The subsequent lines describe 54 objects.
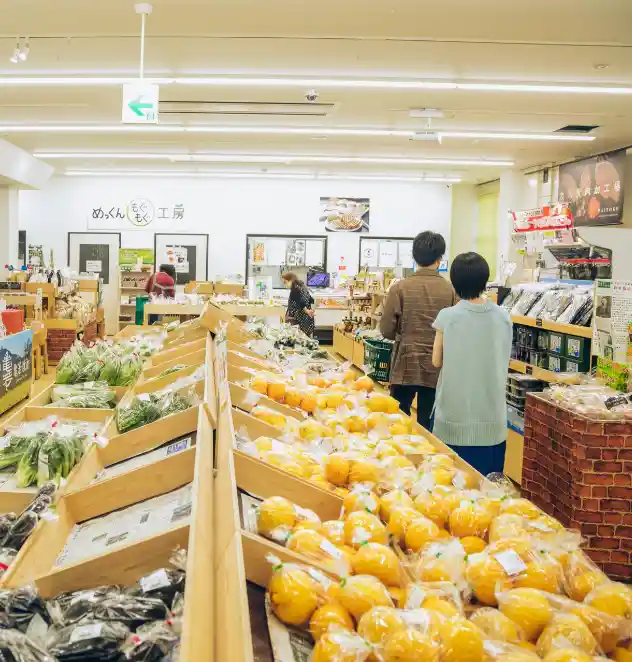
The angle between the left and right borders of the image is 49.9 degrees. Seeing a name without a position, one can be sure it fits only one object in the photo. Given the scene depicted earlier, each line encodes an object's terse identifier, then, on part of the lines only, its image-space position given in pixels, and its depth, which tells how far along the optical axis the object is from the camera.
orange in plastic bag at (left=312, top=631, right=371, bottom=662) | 1.21
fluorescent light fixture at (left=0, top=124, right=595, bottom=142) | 9.57
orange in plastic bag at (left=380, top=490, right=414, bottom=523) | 2.06
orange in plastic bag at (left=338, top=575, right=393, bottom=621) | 1.42
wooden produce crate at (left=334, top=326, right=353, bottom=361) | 11.52
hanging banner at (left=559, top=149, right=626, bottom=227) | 9.84
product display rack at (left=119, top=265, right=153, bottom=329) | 15.62
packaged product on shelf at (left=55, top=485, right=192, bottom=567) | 1.87
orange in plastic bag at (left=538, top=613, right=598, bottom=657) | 1.40
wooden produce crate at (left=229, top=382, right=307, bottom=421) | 3.27
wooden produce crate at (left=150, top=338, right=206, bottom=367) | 4.81
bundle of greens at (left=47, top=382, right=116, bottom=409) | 3.73
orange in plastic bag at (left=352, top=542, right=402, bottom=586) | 1.63
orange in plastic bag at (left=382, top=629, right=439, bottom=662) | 1.22
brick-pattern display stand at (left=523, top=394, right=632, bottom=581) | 3.13
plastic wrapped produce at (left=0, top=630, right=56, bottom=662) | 1.23
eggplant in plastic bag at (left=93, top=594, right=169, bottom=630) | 1.40
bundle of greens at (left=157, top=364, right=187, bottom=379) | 4.23
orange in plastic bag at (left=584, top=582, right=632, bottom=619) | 1.55
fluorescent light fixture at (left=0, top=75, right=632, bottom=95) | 6.76
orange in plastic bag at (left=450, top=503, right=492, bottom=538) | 2.00
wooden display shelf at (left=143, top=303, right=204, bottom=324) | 7.04
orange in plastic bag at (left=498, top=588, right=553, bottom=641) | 1.50
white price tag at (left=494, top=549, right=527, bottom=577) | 1.66
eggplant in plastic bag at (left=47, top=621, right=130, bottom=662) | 1.28
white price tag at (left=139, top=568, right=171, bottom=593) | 1.49
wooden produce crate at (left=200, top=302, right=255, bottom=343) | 5.22
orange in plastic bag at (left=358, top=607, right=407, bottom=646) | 1.28
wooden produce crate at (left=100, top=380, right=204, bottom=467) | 2.69
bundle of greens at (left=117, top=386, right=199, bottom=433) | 3.11
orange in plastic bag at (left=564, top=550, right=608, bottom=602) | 1.68
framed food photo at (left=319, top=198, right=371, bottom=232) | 16.17
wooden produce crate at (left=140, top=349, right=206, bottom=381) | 4.37
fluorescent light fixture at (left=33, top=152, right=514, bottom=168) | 12.28
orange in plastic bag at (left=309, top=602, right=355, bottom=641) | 1.37
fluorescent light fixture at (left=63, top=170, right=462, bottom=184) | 14.98
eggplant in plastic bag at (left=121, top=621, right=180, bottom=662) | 1.28
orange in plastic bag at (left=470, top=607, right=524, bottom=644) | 1.45
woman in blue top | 3.32
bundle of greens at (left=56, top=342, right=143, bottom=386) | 4.41
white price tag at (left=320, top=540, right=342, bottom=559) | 1.64
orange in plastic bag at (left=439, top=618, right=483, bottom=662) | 1.28
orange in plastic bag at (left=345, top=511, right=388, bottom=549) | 1.79
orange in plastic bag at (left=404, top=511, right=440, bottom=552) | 1.89
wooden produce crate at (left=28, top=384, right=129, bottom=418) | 3.46
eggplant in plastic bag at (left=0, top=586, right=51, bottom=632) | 1.41
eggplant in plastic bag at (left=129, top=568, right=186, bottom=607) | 1.49
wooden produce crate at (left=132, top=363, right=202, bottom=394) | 3.96
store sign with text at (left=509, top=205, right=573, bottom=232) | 8.75
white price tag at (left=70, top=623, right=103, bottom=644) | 1.30
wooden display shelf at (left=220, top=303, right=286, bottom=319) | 6.74
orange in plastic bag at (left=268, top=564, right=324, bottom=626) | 1.41
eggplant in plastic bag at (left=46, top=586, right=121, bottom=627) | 1.43
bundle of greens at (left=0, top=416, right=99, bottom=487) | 2.66
